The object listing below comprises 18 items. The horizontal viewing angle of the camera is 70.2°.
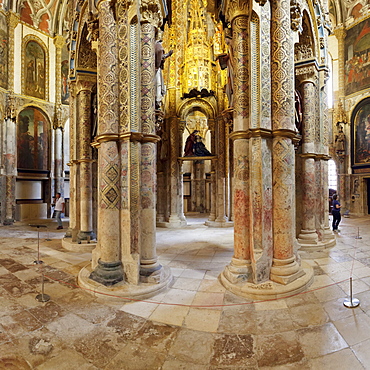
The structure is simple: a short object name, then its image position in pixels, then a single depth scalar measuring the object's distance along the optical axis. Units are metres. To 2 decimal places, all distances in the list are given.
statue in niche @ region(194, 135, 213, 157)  13.31
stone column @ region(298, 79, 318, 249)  6.73
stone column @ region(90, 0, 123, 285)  4.43
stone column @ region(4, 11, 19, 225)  13.84
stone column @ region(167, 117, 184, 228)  12.45
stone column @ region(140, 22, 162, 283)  4.56
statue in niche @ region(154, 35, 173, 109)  5.22
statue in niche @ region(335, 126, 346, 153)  17.48
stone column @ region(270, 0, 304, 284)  4.41
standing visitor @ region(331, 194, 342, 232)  9.49
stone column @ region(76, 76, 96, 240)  7.16
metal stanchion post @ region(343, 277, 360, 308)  3.65
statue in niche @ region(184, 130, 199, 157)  13.51
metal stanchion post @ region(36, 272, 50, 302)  3.94
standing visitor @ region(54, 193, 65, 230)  11.19
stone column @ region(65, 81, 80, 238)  7.46
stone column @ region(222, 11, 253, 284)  4.46
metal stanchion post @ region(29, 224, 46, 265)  5.89
